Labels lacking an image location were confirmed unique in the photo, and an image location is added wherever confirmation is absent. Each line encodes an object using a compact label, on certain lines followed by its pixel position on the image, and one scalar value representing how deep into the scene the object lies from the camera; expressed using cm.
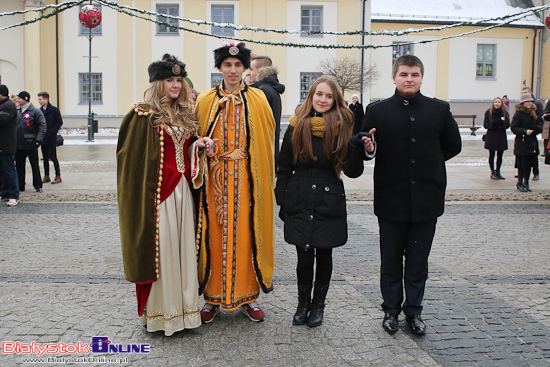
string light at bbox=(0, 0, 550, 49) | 586
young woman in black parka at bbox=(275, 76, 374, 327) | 384
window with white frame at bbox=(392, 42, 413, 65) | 3216
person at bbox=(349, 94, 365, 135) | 1357
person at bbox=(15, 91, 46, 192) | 1006
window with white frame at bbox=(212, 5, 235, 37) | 3044
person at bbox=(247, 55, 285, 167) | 588
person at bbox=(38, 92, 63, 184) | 1123
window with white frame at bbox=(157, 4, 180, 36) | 3016
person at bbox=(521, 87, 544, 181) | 1107
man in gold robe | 390
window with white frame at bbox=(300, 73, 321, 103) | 3100
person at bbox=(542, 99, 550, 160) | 910
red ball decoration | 1182
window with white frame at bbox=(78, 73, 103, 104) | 3033
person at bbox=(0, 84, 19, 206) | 888
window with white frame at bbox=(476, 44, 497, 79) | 3375
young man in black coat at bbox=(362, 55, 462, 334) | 377
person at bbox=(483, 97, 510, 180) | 1179
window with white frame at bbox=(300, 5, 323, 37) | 3067
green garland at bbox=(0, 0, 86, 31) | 579
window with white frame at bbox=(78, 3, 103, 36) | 2958
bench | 2655
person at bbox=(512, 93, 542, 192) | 1041
